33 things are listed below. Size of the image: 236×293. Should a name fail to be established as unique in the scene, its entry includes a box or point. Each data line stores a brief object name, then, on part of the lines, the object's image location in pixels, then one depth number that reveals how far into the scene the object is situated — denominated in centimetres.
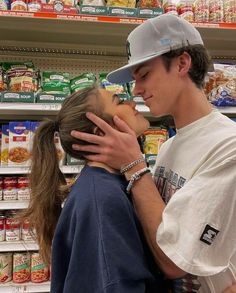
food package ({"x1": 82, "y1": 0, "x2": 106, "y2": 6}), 194
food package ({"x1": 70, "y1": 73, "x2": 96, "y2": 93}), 205
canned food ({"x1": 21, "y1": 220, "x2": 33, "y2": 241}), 197
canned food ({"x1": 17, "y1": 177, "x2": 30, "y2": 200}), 195
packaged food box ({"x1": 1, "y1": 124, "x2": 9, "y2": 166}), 193
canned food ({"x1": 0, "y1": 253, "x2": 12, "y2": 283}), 195
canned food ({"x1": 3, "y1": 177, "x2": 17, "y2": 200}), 193
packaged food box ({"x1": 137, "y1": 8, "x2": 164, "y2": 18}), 192
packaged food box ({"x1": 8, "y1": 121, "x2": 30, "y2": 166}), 191
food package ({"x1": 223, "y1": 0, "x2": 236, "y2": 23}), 207
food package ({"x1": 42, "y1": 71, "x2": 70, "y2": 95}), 202
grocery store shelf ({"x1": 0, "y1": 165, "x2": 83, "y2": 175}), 186
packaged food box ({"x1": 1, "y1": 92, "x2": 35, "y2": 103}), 187
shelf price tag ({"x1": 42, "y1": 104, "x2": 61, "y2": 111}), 187
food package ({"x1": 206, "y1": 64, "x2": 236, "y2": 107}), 204
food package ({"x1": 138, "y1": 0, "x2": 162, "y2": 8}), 200
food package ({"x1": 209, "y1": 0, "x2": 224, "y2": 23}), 206
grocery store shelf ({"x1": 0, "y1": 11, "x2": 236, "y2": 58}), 183
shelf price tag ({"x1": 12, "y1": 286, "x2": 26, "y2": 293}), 190
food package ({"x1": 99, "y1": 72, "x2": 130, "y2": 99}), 202
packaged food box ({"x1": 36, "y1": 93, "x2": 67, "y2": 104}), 191
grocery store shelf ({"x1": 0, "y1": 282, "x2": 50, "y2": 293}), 190
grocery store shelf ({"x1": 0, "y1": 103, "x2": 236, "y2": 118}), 186
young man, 80
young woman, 81
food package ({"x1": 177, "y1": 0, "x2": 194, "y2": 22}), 204
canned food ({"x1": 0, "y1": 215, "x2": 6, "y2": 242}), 195
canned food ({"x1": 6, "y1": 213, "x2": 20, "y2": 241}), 196
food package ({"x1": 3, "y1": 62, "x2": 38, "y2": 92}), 198
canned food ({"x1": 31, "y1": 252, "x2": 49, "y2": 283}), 195
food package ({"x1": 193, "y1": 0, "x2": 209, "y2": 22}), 206
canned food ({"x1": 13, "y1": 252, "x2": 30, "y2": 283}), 195
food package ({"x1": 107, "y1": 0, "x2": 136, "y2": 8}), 196
